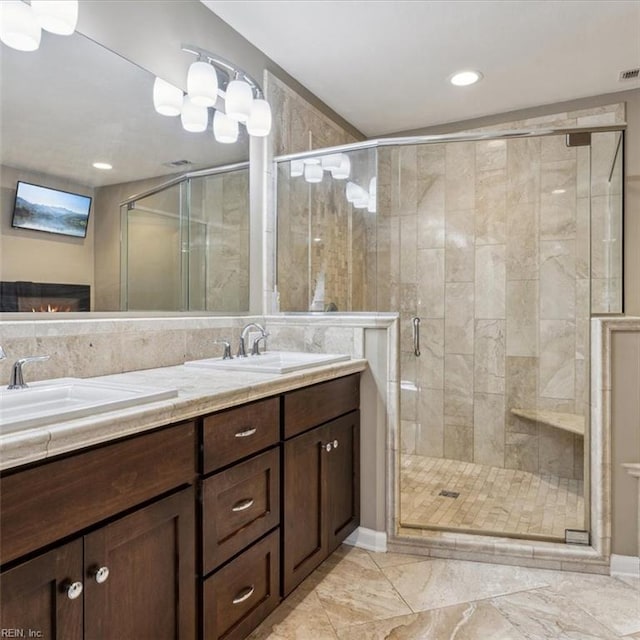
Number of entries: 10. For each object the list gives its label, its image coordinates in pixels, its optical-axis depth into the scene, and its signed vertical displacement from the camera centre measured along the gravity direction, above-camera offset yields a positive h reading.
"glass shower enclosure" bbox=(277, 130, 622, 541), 2.39 +0.16
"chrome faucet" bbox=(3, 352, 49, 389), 1.30 -0.17
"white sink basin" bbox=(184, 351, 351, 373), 1.77 -0.20
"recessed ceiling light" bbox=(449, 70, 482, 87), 2.77 +1.41
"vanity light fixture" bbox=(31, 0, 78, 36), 1.44 +0.92
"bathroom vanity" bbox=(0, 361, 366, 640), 0.90 -0.51
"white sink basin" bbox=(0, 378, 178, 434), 0.95 -0.21
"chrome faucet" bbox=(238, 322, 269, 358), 2.20 -0.12
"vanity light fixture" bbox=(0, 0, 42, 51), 1.36 +0.85
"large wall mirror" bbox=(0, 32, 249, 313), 1.44 +0.50
